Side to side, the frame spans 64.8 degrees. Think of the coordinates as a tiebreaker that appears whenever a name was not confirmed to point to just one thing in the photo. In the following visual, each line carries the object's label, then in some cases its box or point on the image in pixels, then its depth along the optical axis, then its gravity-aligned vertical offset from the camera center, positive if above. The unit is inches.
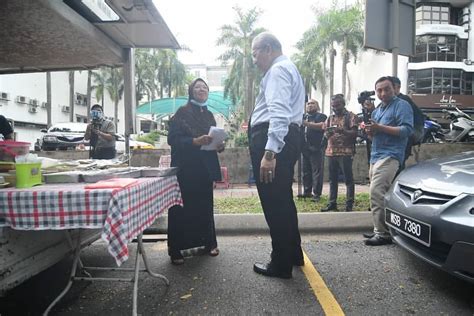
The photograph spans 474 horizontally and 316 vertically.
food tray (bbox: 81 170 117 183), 99.3 -8.8
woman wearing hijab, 135.6 -11.7
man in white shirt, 110.0 -0.1
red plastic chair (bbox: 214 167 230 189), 306.5 -34.7
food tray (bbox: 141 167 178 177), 115.5 -8.9
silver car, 90.2 -19.2
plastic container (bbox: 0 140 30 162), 104.4 -1.8
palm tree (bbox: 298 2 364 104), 1196.5 +361.7
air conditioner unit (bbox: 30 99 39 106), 1145.8 +128.9
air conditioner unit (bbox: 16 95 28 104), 1077.8 +130.1
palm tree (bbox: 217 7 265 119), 1344.7 +333.1
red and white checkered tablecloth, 77.5 -14.5
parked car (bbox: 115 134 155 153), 598.4 -1.1
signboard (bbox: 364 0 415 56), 198.2 +64.4
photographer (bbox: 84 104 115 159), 225.0 +5.0
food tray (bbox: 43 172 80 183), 100.5 -9.3
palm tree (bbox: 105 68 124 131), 1520.7 +243.4
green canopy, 812.1 +87.9
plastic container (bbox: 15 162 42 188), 88.7 -7.5
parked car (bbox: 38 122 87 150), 565.3 +5.3
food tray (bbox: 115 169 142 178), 104.4 -8.8
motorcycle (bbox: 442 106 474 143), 340.8 +13.7
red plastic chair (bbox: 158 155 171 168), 231.5 -11.1
